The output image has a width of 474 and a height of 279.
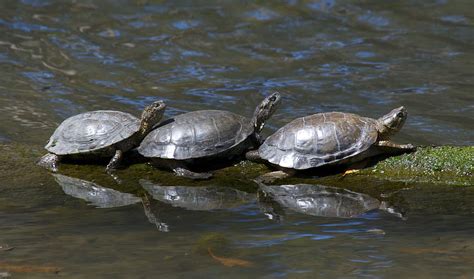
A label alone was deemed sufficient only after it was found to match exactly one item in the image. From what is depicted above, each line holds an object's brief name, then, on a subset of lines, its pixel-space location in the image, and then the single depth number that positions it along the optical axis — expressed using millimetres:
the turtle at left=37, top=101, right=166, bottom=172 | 14109
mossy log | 13055
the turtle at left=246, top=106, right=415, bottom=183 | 13117
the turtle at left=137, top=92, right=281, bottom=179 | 13633
